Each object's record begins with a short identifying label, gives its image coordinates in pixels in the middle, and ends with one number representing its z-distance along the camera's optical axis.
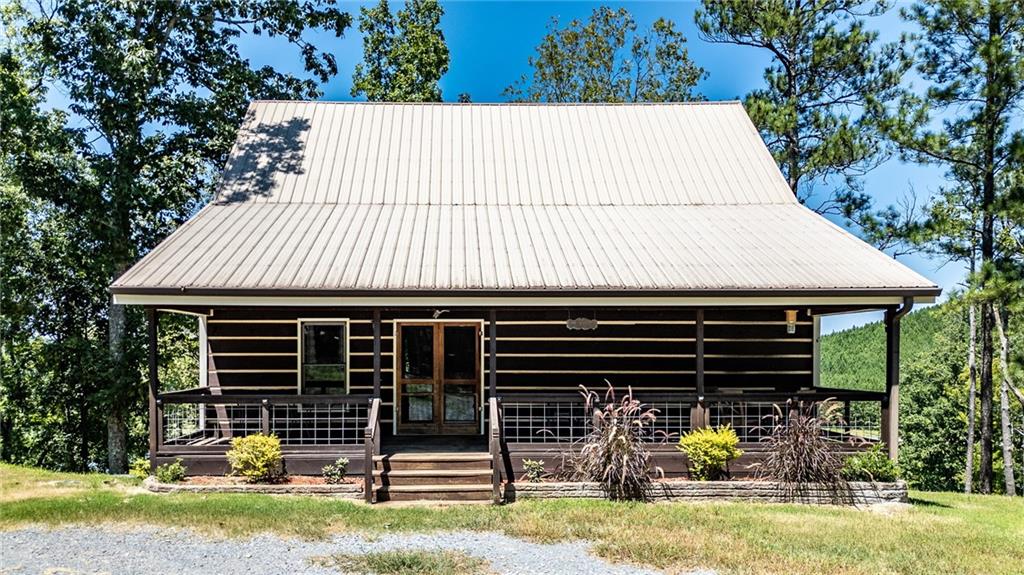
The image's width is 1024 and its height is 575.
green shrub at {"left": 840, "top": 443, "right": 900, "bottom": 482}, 10.94
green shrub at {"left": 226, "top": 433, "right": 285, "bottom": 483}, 10.63
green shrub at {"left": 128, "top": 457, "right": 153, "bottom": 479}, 11.62
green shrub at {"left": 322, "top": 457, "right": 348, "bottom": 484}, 10.80
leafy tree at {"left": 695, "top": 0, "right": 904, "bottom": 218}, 18.44
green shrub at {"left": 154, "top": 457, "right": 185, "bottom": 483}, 10.77
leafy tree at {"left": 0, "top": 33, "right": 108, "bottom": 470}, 16.56
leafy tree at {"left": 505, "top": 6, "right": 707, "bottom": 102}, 29.00
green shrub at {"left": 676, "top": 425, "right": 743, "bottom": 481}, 10.88
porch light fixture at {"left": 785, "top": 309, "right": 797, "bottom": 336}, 13.33
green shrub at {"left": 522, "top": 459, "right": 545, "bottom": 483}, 10.84
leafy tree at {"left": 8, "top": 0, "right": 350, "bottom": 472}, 16.64
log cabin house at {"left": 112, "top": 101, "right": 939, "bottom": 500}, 11.05
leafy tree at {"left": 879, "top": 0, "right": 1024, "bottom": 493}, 15.93
